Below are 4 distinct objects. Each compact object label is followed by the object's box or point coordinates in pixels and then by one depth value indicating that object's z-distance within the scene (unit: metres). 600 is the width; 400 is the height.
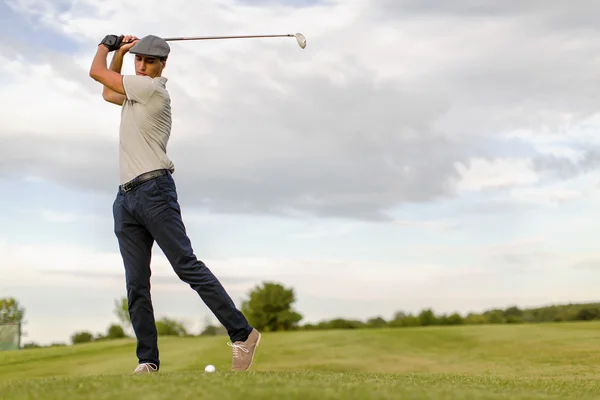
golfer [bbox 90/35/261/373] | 7.36
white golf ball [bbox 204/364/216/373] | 7.49
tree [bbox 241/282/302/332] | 22.80
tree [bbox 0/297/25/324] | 30.17
